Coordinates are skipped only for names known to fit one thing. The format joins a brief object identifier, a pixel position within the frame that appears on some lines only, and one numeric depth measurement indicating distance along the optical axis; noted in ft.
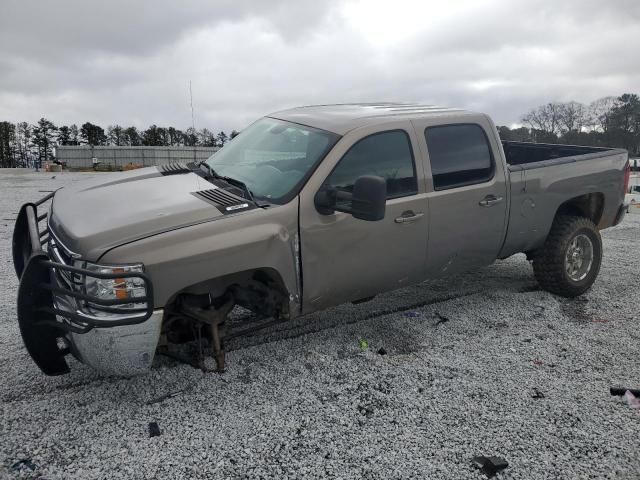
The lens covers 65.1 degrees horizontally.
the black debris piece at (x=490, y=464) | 8.74
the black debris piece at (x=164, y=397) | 10.82
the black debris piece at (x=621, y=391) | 11.32
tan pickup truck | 9.52
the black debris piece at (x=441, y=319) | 15.25
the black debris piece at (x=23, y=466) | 8.71
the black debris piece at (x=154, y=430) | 9.70
